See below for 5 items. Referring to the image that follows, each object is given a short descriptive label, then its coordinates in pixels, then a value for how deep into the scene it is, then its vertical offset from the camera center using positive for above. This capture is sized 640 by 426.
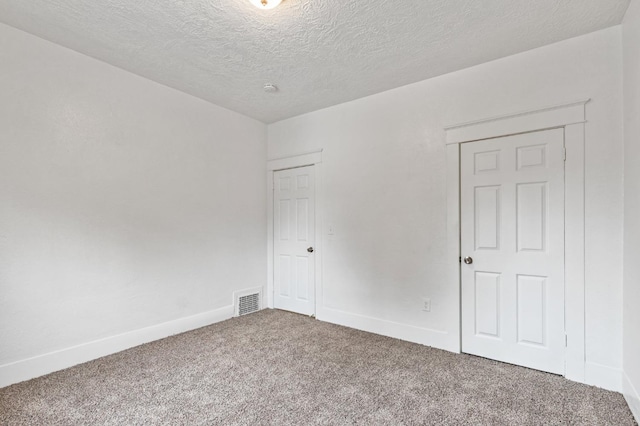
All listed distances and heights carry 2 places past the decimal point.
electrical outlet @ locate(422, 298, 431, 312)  3.00 -0.90
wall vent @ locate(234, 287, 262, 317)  3.95 -1.17
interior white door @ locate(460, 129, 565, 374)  2.42 -0.30
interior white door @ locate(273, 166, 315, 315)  3.99 -0.36
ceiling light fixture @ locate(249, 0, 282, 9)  1.94 +1.34
